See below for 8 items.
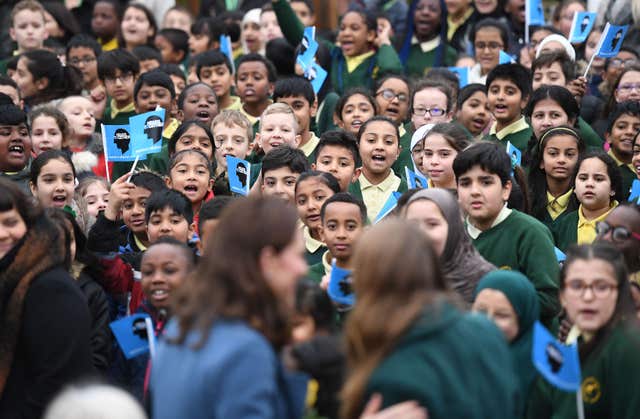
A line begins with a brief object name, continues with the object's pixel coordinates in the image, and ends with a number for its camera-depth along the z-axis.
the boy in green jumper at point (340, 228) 13.78
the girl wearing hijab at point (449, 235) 11.70
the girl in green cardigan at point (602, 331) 9.92
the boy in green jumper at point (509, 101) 19.30
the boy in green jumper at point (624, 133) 18.73
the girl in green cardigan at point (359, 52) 23.36
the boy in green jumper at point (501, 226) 12.75
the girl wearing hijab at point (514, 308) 10.50
